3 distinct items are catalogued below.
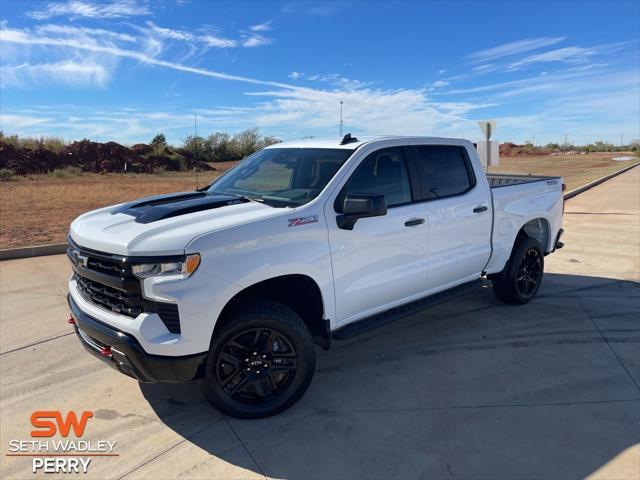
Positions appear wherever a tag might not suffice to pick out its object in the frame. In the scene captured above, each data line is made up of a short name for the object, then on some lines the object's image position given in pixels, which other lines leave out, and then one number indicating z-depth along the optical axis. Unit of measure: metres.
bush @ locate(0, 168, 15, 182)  29.70
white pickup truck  3.08
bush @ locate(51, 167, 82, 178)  33.53
